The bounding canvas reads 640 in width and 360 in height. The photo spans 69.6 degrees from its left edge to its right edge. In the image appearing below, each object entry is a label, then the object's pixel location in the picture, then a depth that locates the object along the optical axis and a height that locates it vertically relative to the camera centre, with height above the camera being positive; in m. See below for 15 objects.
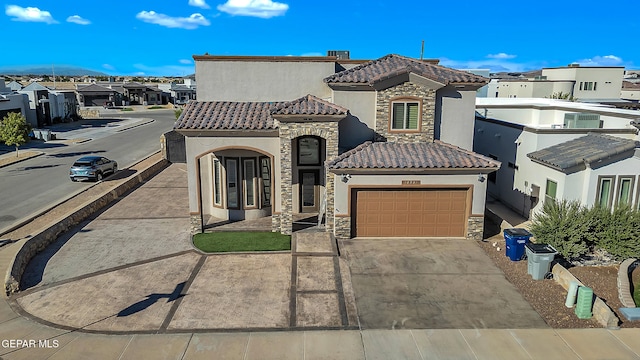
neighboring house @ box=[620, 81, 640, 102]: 59.12 +1.16
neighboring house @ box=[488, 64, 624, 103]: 52.28 +1.84
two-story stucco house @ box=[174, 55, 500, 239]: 18.47 -1.93
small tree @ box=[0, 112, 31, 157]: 36.25 -2.60
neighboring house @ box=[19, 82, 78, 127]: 54.44 -0.78
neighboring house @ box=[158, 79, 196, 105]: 103.44 +1.21
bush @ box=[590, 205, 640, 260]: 15.73 -4.47
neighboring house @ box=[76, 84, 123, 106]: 88.19 +0.57
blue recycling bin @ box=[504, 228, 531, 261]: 16.34 -4.96
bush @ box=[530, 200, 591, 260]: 15.73 -4.47
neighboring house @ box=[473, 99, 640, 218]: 18.77 -2.25
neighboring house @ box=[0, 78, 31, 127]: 47.62 -0.60
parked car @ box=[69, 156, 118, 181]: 28.95 -4.47
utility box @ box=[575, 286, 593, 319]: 12.57 -5.46
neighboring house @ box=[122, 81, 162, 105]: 99.69 +0.89
